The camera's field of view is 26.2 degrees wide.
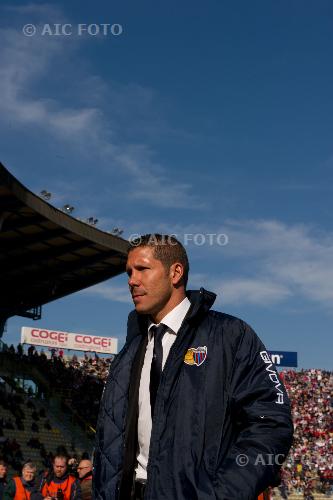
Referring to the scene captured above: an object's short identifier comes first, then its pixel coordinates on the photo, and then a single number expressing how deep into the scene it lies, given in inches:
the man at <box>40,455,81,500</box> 416.8
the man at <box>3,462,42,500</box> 436.5
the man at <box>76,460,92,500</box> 317.5
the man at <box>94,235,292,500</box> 104.2
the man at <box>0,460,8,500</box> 446.2
